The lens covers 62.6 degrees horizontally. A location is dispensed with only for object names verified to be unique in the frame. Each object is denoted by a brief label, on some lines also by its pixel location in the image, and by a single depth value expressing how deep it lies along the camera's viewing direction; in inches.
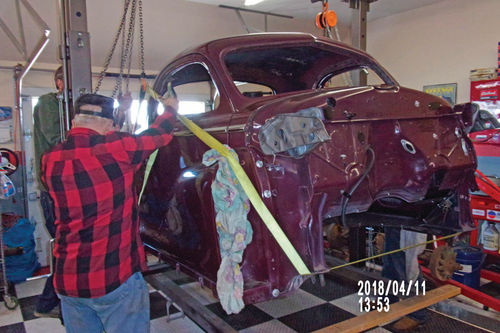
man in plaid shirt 76.0
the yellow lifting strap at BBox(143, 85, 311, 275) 79.0
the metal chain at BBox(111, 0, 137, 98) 119.6
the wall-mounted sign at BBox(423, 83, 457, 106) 337.4
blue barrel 153.6
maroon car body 81.9
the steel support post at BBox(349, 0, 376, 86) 191.8
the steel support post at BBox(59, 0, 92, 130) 119.0
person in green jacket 146.6
